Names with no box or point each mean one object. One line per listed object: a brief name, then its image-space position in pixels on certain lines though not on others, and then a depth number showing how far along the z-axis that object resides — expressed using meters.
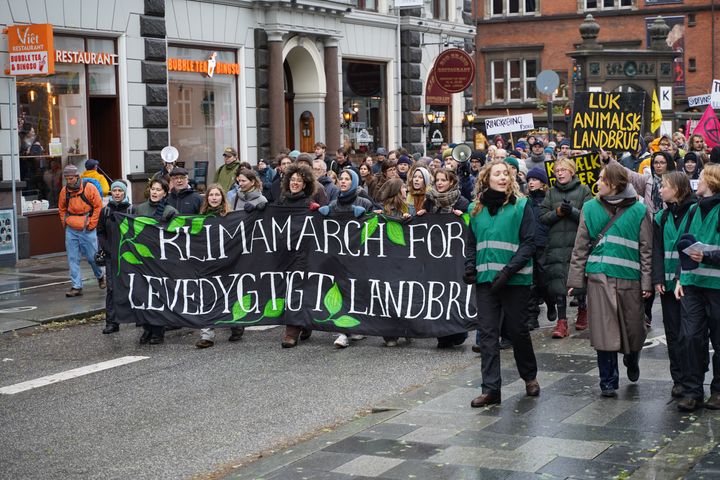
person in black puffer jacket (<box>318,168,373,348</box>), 11.77
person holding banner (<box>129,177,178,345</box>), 12.24
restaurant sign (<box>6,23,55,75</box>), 18.75
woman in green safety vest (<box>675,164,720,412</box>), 8.35
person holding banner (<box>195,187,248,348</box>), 12.16
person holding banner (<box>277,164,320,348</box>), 12.02
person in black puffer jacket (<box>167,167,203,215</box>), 12.63
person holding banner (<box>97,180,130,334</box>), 12.73
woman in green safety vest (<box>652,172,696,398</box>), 8.66
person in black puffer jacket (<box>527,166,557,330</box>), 11.92
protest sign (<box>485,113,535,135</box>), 24.45
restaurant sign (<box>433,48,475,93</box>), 24.16
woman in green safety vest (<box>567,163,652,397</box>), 8.77
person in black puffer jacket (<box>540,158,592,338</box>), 11.77
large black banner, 11.41
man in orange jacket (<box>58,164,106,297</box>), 15.80
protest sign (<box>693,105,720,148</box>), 17.95
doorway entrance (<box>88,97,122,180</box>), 21.73
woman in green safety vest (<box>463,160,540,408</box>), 8.71
